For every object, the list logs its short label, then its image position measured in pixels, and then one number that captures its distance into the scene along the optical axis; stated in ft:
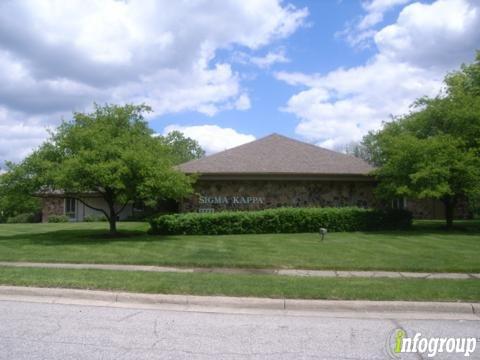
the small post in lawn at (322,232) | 53.67
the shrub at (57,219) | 115.63
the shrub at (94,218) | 115.75
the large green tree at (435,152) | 63.31
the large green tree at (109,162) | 52.91
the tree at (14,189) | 57.31
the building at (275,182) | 76.74
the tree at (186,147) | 201.32
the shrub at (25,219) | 125.80
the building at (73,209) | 120.57
